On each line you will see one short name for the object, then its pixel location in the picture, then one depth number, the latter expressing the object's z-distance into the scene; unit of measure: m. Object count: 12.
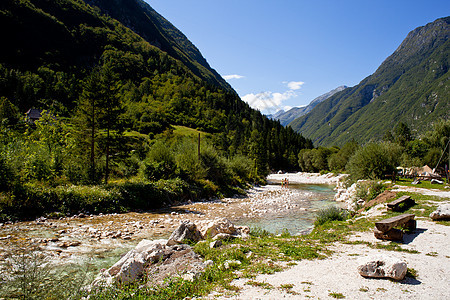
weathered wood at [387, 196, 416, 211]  13.38
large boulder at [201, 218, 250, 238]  10.60
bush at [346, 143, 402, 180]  31.12
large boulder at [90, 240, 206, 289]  6.30
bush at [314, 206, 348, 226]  14.77
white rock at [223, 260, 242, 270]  6.68
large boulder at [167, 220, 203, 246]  9.70
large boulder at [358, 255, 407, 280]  5.45
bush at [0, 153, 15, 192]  15.16
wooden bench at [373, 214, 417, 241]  8.68
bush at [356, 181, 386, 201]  20.90
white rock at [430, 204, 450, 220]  11.04
